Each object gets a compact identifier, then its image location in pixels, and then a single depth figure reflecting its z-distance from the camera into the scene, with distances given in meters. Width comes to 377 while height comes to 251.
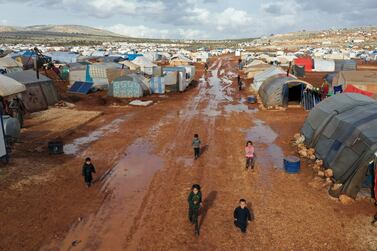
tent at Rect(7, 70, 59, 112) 35.25
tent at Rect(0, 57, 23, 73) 53.44
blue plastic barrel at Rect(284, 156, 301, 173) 19.62
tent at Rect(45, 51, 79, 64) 87.44
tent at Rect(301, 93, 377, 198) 16.39
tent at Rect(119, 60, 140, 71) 62.24
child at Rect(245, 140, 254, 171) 19.52
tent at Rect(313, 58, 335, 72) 78.88
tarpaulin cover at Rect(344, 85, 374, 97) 34.90
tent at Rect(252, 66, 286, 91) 47.81
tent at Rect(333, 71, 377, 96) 36.21
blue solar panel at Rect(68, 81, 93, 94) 45.94
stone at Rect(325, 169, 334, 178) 18.28
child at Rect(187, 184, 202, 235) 13.40
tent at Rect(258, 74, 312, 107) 37.22
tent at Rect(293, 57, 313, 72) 80.75
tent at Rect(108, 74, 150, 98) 42.91
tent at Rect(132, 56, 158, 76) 66.94
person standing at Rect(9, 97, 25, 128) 29.04
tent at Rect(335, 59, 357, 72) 73.88
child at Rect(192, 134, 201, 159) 21.50
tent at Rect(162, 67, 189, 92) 48.62
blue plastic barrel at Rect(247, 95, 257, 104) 41.91
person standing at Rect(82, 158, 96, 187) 17.23
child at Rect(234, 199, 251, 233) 13.30
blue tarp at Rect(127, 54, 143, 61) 89.23
